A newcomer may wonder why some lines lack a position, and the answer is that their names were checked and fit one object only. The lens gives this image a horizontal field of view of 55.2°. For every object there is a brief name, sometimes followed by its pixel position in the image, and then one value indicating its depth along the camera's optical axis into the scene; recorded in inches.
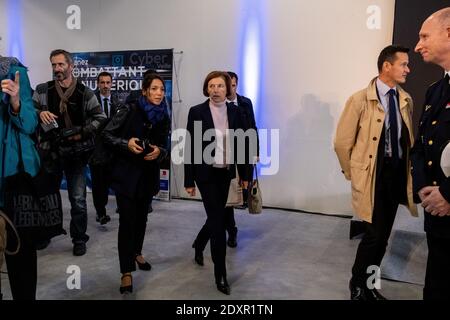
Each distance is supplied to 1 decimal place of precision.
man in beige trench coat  107.6
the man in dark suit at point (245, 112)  159.9
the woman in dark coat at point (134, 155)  115.6
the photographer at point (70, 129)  138.9
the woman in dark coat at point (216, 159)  115.3
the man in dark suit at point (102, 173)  186.5
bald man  70.6
